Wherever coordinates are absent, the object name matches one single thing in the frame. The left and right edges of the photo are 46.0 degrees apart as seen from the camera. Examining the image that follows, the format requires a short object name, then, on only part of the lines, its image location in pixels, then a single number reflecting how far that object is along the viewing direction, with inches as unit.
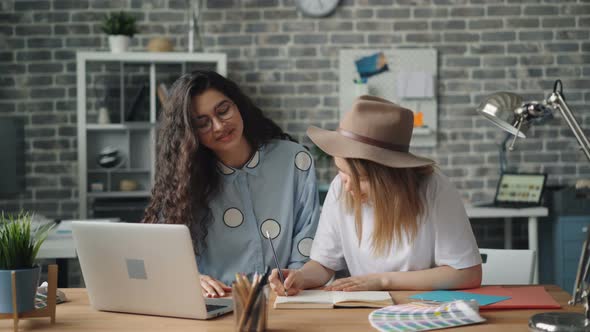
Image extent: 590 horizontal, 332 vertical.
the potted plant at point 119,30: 179.9
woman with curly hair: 90.4
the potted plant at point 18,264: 63.1
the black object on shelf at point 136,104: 181.9
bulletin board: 192.1
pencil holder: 58.1
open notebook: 68.5
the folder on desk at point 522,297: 67.8
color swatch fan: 60.8
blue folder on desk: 69.5
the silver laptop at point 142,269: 62.5
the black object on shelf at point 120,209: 179.5
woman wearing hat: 76.4
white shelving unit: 178.9
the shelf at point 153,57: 178.7
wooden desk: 62.0
